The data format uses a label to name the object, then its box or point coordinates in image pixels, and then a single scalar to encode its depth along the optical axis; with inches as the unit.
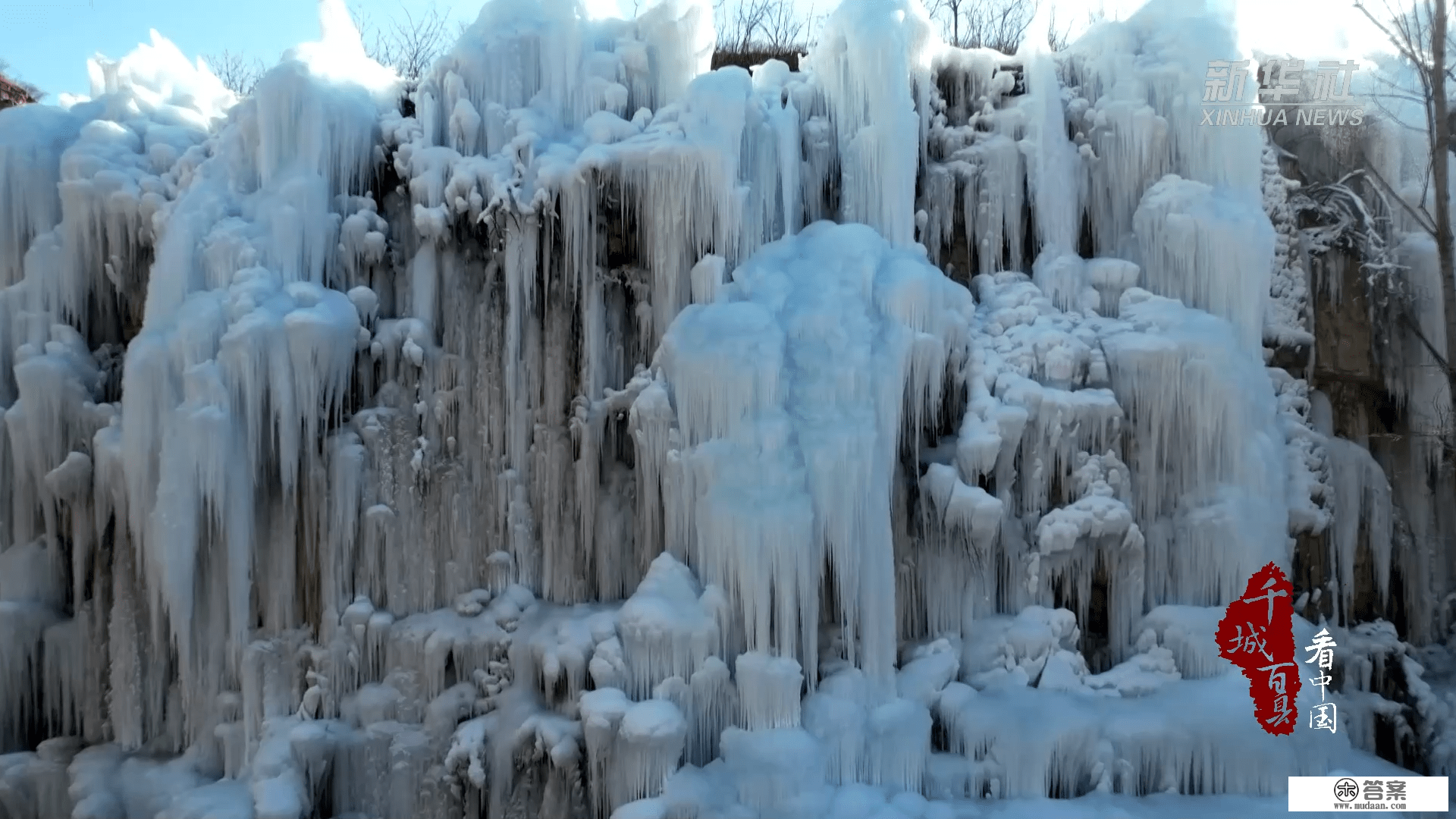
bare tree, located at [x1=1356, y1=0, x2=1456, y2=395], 257.6
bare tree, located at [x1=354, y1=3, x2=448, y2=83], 653.9
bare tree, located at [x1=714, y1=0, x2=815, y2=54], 618.5
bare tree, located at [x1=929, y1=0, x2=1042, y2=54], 611.5
